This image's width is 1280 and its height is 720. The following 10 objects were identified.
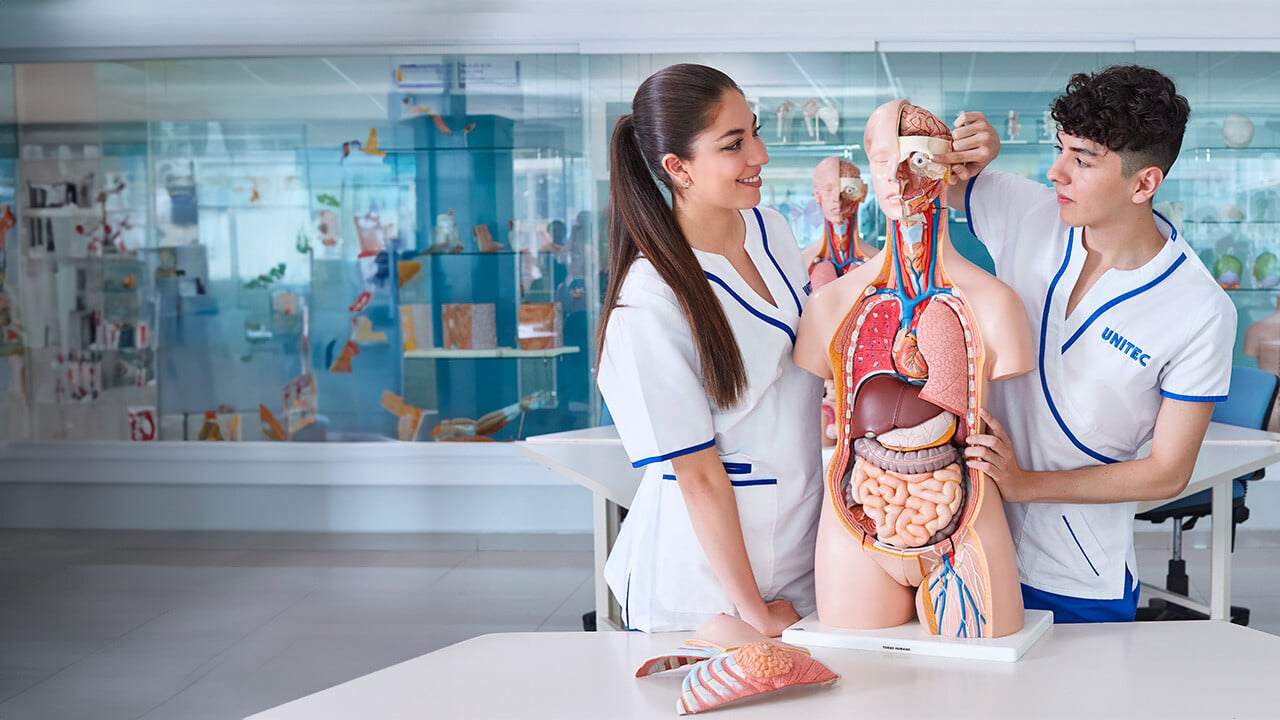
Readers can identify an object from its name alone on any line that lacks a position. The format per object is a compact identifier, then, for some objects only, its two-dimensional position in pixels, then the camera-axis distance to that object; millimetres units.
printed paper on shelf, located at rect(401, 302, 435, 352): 5926
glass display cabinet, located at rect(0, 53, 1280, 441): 5609
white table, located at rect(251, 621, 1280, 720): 1350
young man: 1602
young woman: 1713
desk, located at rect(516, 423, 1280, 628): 3133
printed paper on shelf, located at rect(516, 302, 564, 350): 5828
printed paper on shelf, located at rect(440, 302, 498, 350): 5867
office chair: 3887
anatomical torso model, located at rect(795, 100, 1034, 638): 1519
